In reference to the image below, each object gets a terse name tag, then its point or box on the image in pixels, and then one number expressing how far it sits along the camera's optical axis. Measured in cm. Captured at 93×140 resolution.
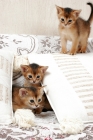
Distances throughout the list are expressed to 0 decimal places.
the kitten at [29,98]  96
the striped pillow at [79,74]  92
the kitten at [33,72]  102
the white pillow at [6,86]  88
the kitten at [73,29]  108
